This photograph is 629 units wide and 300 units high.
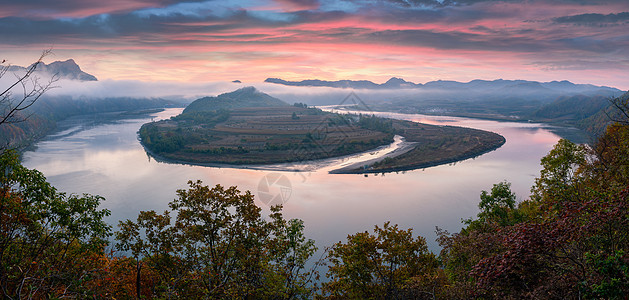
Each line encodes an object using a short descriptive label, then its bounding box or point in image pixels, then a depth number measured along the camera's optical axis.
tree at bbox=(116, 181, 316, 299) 8.70
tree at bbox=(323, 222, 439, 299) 9.87
